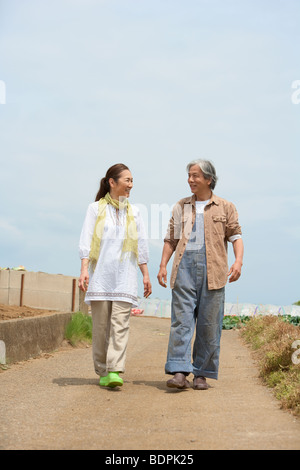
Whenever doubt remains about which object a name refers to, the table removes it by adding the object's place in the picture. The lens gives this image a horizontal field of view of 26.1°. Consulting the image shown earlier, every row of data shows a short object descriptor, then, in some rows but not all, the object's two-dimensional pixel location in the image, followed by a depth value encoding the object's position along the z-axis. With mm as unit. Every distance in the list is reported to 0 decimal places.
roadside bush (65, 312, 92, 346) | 10070
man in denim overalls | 5660
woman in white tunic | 5836
